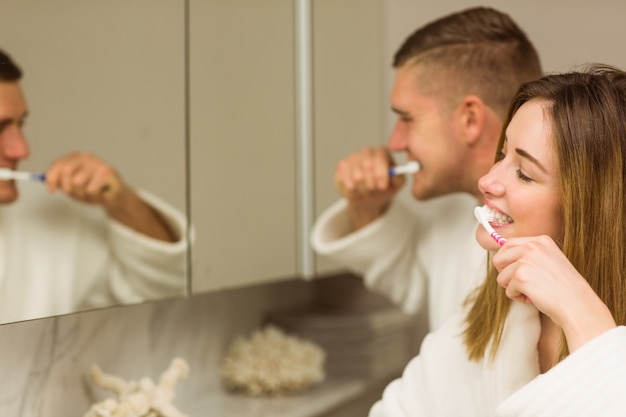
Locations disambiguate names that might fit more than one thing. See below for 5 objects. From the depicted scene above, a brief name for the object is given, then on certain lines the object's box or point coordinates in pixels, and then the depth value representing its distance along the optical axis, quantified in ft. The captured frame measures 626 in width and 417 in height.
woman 3.02
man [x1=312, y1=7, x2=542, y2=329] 4.24
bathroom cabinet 4.83
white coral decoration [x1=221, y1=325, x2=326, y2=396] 5.62
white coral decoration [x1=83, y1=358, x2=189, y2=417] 4.06
